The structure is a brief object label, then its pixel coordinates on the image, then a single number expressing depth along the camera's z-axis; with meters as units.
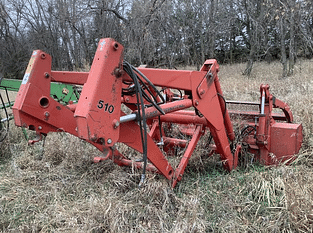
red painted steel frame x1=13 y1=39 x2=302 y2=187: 2.07
